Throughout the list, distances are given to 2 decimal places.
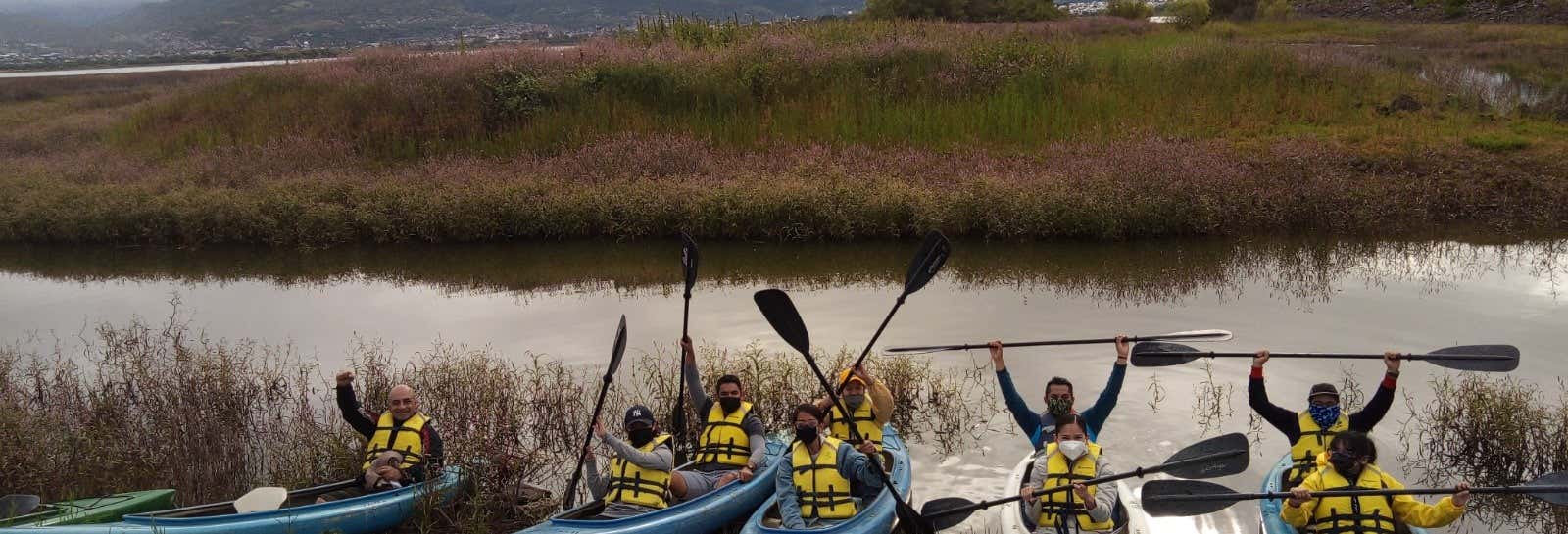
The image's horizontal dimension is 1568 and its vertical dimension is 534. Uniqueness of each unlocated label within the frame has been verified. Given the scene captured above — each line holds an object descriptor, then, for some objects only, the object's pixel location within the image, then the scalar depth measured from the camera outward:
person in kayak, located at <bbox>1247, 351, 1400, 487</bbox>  7.61
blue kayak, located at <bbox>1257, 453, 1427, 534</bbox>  7.07
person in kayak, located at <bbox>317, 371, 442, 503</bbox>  8.19
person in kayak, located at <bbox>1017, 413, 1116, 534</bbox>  7.12
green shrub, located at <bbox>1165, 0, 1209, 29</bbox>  31.23
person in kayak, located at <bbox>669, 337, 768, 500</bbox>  8.49
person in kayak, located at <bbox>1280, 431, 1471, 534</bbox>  6.59
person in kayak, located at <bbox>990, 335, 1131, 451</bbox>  8.02
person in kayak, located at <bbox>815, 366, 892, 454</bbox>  8.52
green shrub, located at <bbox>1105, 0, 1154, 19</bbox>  36.42
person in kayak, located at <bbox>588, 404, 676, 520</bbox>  7.70
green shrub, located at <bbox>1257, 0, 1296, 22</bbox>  37.41
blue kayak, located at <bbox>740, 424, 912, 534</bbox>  7.32
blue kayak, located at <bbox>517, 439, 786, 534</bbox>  7.39
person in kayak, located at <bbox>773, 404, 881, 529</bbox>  7.47
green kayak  7.73
